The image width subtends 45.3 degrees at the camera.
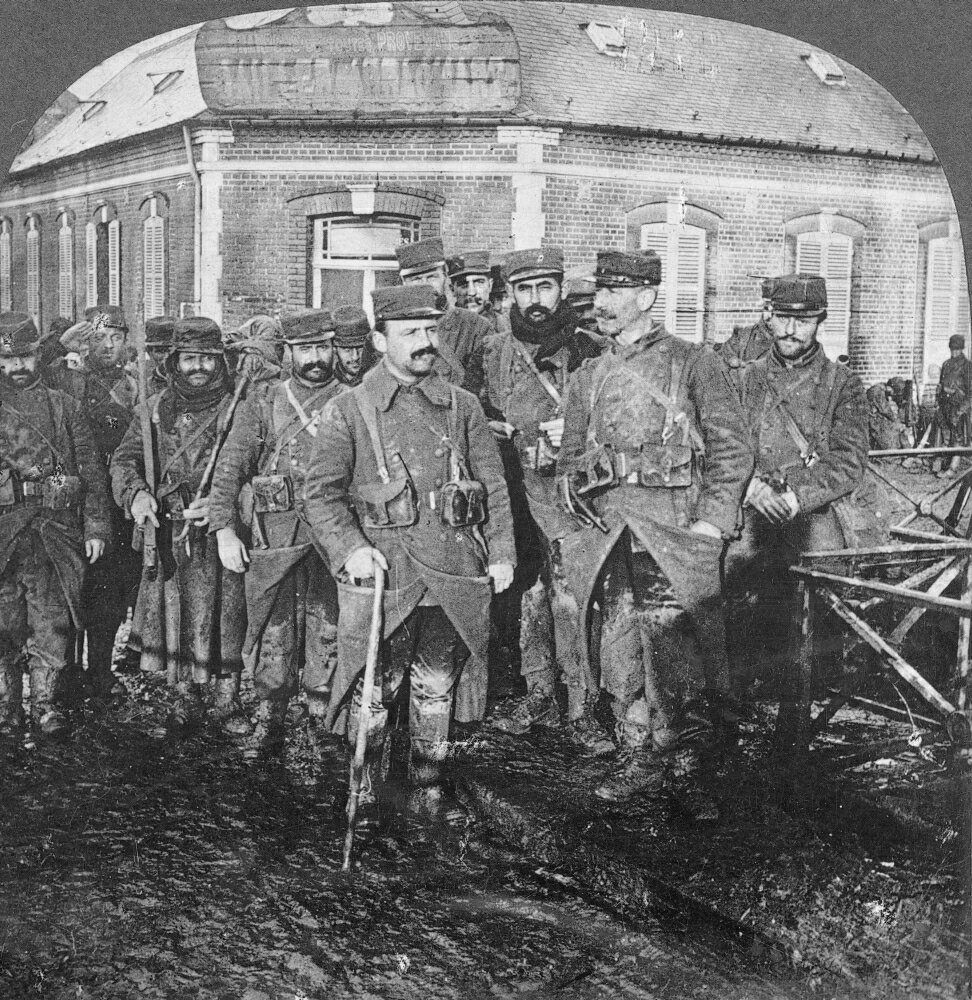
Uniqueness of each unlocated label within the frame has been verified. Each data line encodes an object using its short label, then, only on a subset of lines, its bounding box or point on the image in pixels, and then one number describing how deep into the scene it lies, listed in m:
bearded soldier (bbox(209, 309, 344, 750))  4.88
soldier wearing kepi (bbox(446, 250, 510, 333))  4.59
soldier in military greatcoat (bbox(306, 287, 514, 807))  4.33
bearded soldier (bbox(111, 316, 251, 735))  5.05
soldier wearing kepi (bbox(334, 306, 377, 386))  4.55
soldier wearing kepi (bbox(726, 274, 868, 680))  4.39
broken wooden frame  4.10
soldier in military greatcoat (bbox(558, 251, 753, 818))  4.39
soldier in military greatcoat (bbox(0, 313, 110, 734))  4.61
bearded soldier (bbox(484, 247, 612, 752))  4.82
